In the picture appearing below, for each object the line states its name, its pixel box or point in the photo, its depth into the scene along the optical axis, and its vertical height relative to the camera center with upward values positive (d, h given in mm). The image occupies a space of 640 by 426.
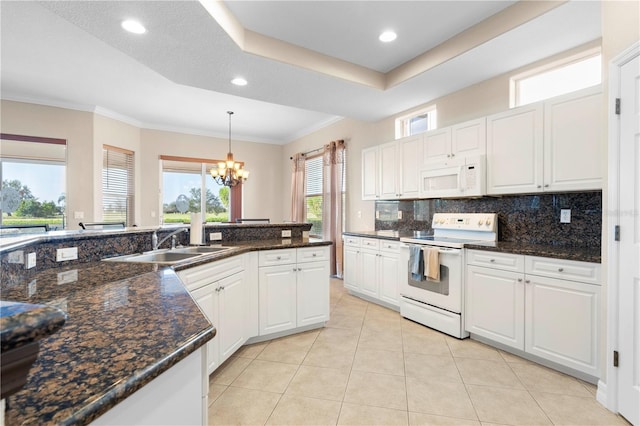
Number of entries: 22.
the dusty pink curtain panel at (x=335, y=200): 5355 +187
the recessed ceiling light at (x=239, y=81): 3301 +1395
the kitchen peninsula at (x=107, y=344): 550 -332
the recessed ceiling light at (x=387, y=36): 2824 +1610
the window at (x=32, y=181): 4492 +441
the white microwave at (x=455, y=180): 3082 +332
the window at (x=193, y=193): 6242 +372
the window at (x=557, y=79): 2709 +1247
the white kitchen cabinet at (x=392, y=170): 3852 +554
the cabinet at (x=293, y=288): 2893 -753
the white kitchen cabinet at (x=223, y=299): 2086 -673
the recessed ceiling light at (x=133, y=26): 2259 +1367
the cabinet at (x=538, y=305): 2145 -731
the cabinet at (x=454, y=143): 3143 +733
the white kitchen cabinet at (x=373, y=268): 3713 -740
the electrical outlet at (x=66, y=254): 1812 -259
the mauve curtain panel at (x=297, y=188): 6402 +469
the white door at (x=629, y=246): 1732 -199
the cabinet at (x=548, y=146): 2359 +549
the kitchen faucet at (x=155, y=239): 2439 -224
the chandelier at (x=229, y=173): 5094 +637
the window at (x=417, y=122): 4070 +1230
